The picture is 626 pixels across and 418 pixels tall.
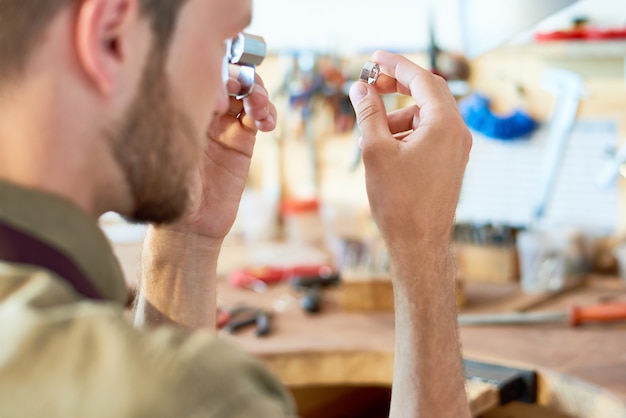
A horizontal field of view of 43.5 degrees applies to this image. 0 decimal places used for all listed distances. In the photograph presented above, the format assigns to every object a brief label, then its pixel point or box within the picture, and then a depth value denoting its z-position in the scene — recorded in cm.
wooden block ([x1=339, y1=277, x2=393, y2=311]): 161
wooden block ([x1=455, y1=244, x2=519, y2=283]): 184
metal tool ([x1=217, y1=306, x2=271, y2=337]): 149
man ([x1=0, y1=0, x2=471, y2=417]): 44
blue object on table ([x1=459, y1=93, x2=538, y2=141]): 198
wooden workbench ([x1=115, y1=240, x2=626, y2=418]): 119
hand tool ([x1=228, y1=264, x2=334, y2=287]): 185
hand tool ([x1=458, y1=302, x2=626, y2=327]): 147
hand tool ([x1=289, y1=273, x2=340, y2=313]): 170
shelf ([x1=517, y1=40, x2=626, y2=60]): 177
